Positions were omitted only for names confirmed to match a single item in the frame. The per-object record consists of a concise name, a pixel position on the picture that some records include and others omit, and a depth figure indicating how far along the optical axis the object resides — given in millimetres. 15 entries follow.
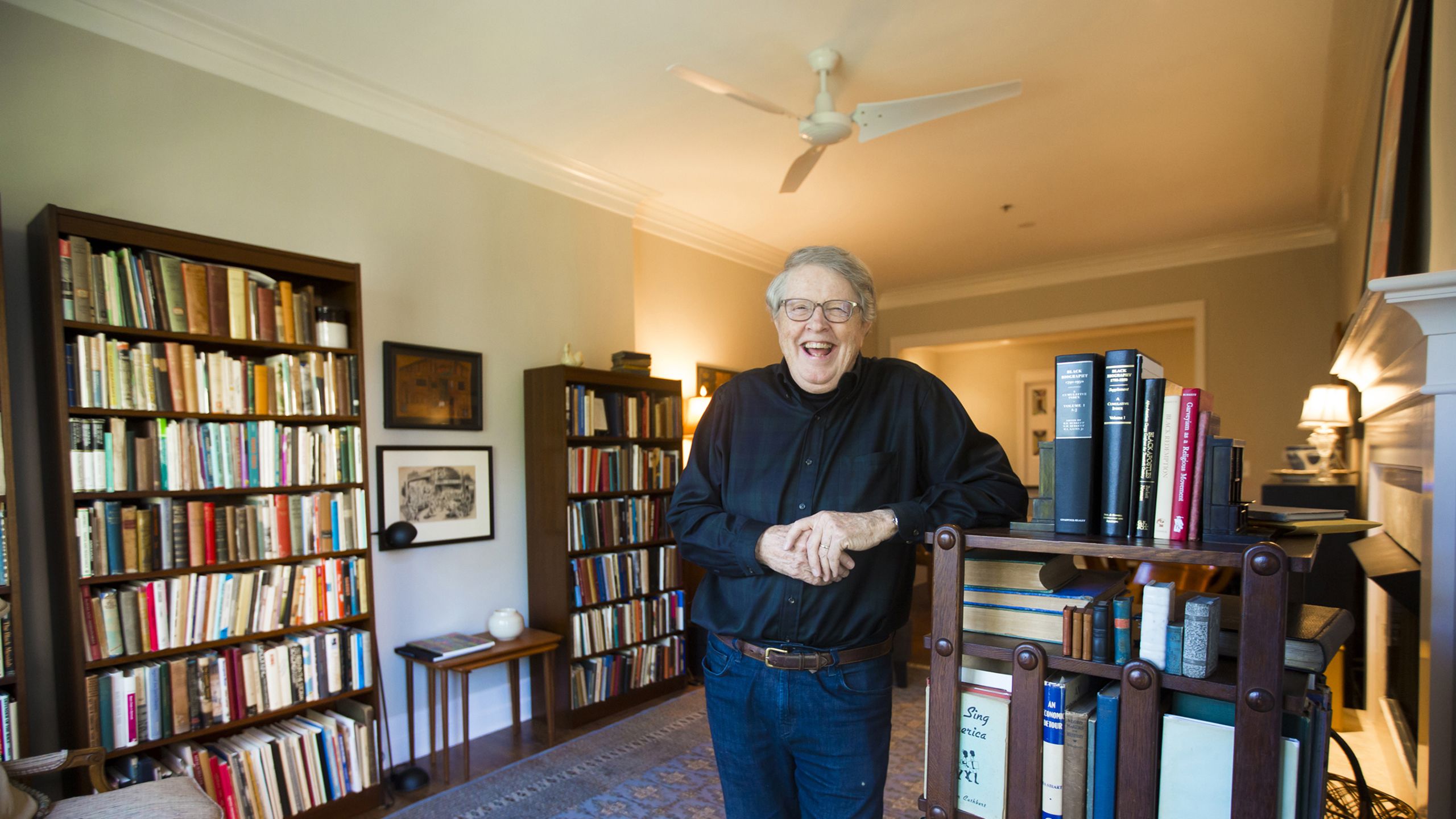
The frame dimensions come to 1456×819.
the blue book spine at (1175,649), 868
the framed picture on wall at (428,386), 3338
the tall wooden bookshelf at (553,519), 3699
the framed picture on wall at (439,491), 3344
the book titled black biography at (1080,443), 984
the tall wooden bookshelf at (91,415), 2205
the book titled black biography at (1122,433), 959
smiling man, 1313
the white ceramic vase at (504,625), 3453
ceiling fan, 2723
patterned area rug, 2830
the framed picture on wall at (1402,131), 1847
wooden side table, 3096
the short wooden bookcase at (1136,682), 795
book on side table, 3164
